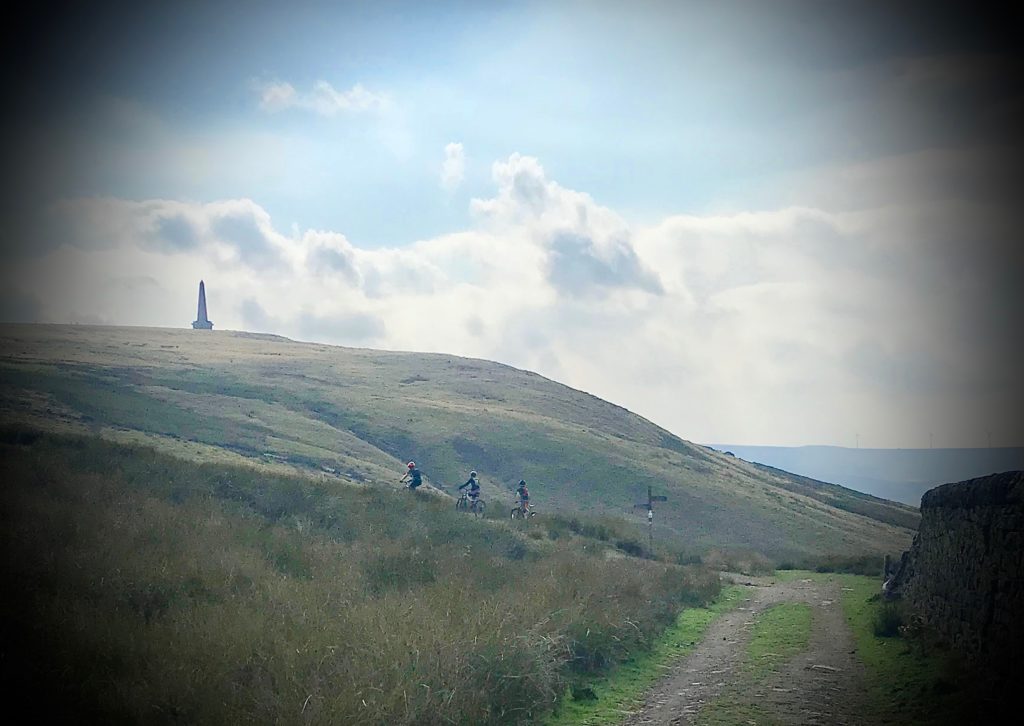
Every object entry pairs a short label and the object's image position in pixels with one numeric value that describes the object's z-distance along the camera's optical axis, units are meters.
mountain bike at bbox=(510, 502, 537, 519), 35.97
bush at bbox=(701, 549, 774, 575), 36.63
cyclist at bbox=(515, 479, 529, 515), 36.44
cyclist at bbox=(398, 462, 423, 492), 35.53
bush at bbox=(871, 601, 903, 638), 17.38
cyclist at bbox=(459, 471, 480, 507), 35.88
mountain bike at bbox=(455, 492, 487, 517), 35.03
